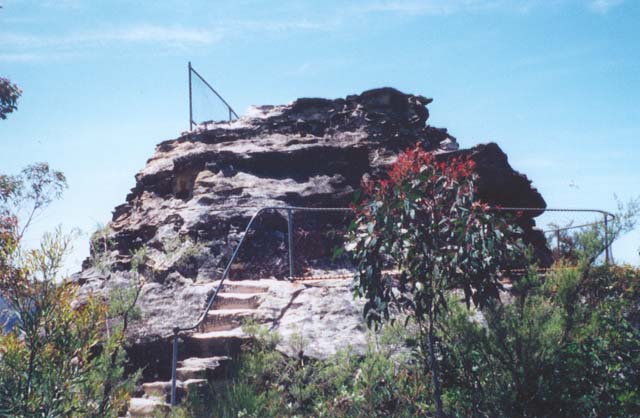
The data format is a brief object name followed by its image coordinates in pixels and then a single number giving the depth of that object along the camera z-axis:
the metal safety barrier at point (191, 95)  13.82
